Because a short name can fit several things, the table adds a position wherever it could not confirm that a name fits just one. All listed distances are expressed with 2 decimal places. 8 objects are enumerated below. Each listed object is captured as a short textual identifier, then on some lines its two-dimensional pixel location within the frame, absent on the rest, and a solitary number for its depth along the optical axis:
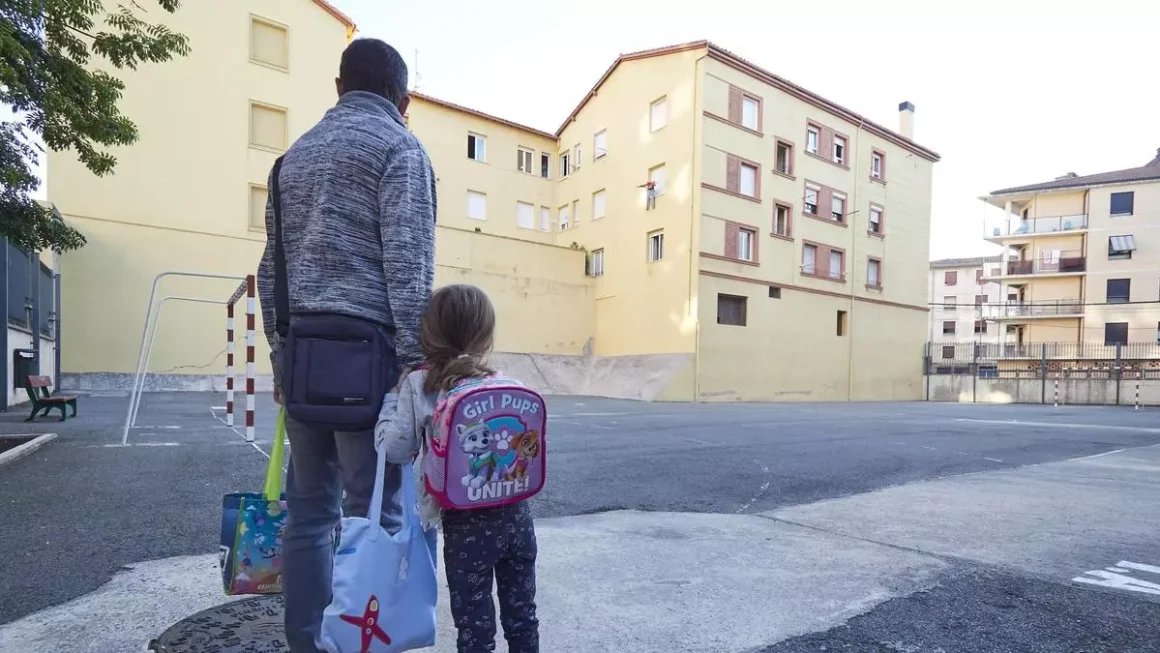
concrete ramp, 21.62
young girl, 1.81
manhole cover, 2.13
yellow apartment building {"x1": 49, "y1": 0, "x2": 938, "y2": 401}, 17.92
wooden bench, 9.04
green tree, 4.93
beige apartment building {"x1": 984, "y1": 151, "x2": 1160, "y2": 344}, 39.84
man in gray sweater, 1.81
